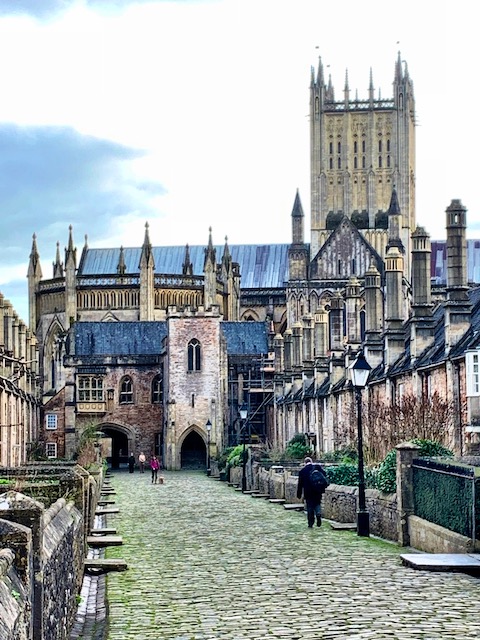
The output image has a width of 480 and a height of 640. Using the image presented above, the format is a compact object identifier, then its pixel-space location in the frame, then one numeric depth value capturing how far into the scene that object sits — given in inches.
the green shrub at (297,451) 1909.0
